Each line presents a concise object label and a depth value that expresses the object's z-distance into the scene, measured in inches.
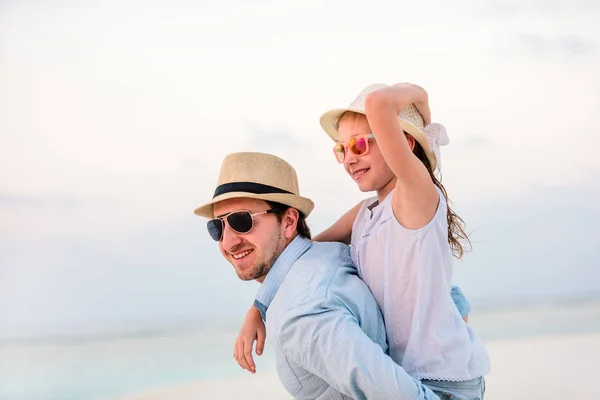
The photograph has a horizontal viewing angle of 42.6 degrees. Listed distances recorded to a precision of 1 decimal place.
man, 93.4
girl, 95.0
